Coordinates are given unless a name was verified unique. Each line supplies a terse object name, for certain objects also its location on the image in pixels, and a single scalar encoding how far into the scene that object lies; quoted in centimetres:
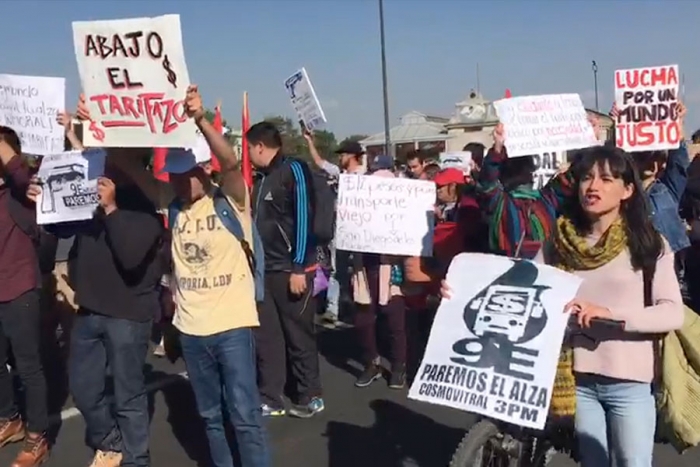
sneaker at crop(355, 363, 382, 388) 716
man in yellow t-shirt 425
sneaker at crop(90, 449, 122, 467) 495
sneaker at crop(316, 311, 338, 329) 976
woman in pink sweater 324
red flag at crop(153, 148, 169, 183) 601
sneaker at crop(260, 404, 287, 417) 625
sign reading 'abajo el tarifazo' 402
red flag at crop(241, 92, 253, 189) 736
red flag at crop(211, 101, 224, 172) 537
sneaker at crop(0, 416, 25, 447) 573
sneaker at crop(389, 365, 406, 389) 704
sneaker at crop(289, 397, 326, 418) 629
